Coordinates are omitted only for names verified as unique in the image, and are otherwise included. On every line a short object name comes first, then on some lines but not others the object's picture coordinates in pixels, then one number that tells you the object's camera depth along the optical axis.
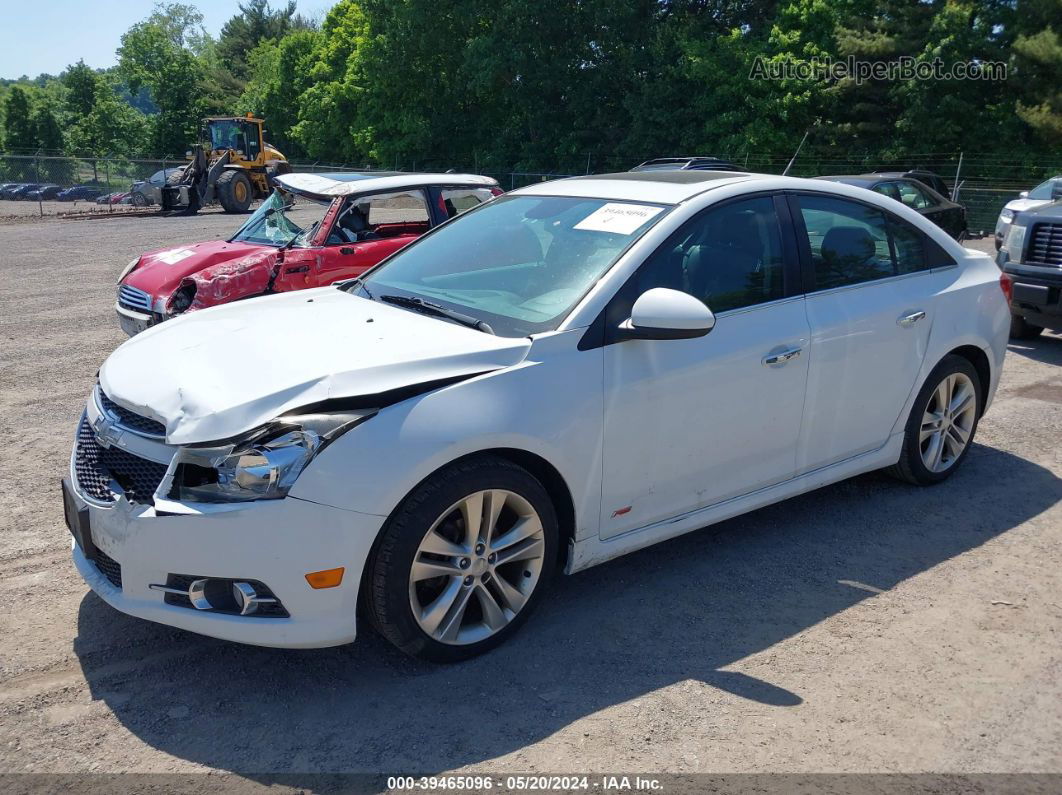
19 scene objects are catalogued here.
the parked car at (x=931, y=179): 18.15
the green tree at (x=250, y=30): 82.56
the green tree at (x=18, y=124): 70.06
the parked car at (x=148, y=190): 34.28
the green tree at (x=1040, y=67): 26.97
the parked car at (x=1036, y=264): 8.67
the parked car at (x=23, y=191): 39.78
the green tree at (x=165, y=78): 67.94
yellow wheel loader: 29.75
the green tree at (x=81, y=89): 74.00
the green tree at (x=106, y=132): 71.56
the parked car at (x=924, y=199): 14.25
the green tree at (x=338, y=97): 49.75
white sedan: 3.20
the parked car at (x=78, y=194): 40.00
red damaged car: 8.04
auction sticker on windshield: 4.15
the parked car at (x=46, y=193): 39.22
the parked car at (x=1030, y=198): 11.10
